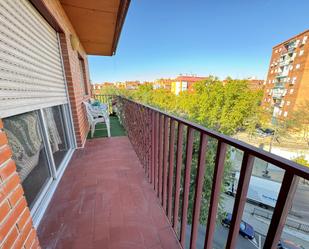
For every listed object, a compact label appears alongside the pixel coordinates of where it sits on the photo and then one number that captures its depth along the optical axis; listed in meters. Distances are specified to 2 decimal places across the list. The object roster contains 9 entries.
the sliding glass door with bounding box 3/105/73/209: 1.34
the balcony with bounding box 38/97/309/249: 0.59
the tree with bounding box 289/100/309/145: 16.23
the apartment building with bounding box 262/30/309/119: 21.80
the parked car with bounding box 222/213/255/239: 6.47
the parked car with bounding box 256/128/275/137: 21.45
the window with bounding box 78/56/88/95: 4.77
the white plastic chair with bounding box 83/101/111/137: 3.72
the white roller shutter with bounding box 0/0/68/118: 1.15
